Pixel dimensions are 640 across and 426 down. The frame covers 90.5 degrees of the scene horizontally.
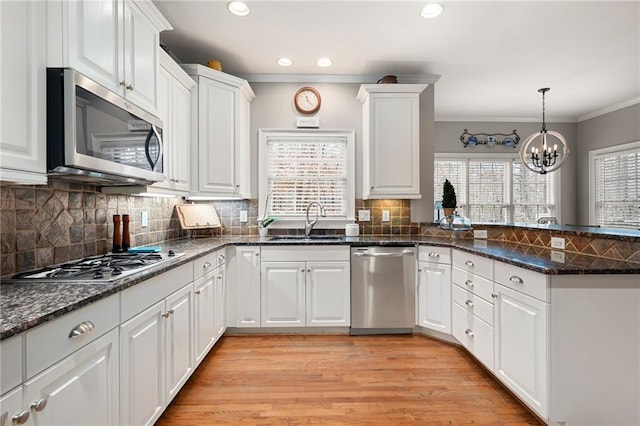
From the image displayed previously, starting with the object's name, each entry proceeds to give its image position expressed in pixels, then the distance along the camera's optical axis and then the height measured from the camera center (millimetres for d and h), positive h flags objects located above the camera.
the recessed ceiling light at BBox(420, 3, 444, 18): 2385 +1562
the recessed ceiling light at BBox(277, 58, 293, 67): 3227 +1569
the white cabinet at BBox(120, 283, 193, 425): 1389 -733
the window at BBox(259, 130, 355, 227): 3580 +450
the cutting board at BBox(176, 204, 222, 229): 3119 -24
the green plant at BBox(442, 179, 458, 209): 3256 +156
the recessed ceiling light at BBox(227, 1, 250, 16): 2365 +1568
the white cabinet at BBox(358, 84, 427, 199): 3357 +737
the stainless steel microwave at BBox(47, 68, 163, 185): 1333 +390
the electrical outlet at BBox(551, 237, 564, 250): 2320 -220
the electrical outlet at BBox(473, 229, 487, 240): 3156 -201
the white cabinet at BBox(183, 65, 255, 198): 2990 +787
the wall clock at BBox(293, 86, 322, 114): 3572 +1281
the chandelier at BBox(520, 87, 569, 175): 4313 +854
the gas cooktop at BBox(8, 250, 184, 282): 1406 -276
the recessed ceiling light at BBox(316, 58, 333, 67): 3221 +1562
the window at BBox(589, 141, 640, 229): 4961 +443
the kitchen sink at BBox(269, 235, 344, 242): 3182 -258
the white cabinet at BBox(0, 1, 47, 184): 1135 +467
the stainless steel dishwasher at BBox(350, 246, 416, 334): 3016 -694
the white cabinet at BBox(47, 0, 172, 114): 1354 +860
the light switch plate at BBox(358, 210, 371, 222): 3605 -19
